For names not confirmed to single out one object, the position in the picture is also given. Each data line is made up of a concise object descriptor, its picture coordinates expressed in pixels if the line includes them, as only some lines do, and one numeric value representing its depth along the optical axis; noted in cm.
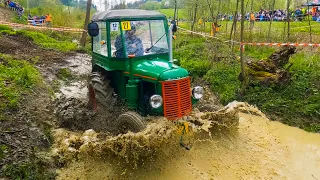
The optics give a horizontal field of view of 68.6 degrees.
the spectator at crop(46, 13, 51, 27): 1608
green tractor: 406
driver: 456
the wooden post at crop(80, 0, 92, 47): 1321
